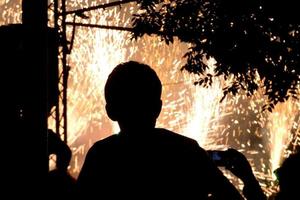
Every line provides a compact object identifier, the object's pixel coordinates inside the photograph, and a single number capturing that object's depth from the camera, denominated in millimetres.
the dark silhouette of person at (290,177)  5316
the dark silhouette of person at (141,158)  4109
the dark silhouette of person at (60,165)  10664
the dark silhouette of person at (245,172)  4480
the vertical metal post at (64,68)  20406
